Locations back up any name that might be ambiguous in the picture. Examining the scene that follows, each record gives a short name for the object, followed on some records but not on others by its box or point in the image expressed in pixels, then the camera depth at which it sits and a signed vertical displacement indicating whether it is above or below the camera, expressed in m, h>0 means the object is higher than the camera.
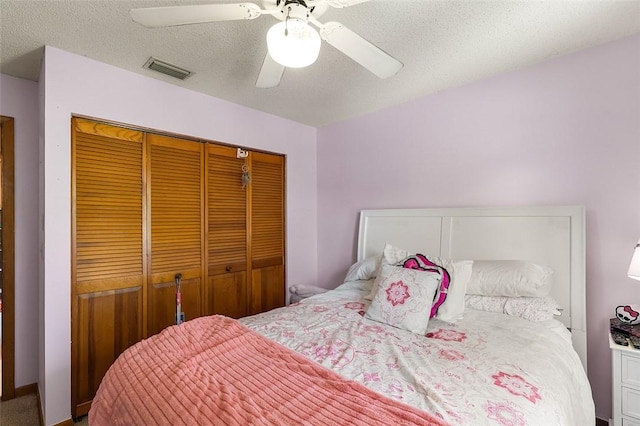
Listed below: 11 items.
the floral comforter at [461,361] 1.03 -0.65
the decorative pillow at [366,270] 2.58 -0.50
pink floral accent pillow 1.74 -0.52
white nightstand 1.58 -0.90
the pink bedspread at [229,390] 0.94 -0.63
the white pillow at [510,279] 1.90 -0.43
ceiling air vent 2.15 +1.02
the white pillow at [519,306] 1.82 -0.59
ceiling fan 1.21 +0.77
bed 1.00 -0.63
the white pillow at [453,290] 1.87 -0.49
